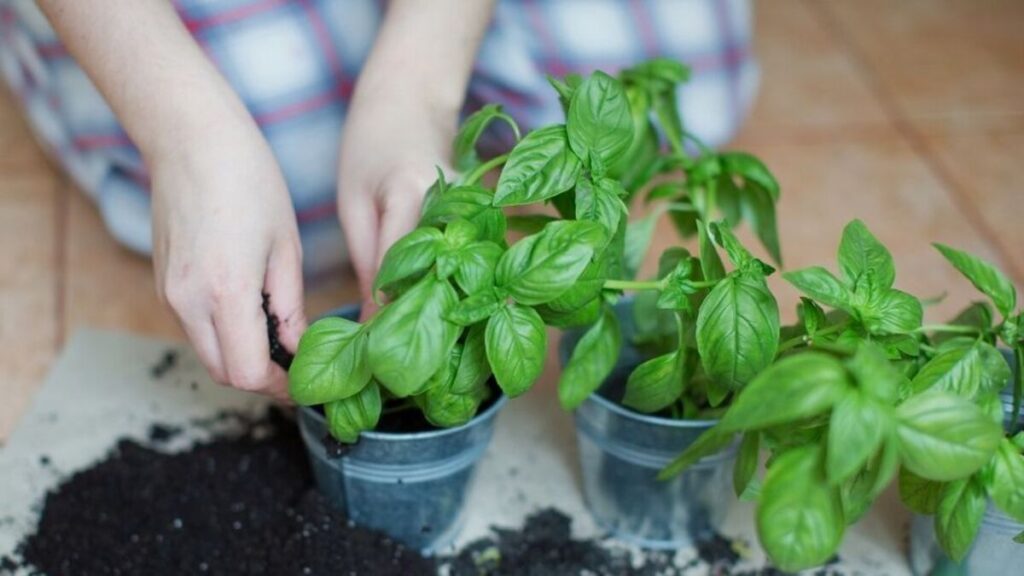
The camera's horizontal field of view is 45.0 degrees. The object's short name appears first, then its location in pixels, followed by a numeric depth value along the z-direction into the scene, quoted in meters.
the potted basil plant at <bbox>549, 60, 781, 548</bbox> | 0.86
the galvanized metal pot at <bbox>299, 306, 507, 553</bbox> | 0.94
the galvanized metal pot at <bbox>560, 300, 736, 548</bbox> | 0.98
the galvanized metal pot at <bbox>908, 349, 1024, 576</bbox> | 0.92
